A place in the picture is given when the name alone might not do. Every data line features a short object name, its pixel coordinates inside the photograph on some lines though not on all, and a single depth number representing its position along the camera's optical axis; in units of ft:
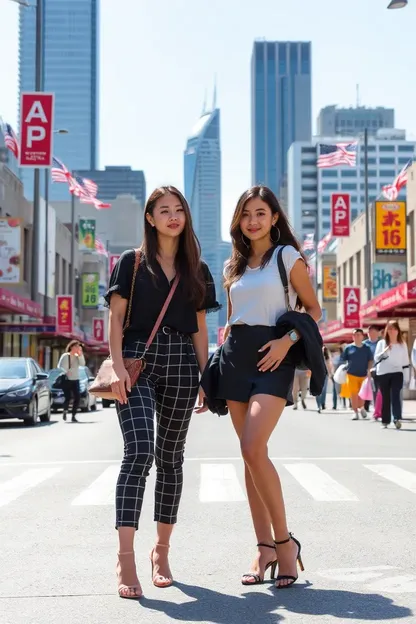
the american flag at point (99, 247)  219.18
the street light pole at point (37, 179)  118.01
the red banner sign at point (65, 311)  163.80
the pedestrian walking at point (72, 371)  74.54
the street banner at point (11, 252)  132.98
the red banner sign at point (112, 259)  262.88
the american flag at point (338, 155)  144.25
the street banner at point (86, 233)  263.96
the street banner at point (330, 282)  254.27
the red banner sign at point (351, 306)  164.76
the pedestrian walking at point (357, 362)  69.77
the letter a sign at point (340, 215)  177.68
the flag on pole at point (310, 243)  200.95
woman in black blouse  16.33
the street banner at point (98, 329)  252.62
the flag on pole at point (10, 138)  119.10
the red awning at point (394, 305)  101.35
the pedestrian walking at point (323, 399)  87.51
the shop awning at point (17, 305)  107.49
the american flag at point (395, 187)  138.27
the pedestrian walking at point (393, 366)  57.11
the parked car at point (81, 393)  96.63
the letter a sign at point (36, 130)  93.97
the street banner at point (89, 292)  250.16
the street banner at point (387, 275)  174.81
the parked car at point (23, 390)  65.98
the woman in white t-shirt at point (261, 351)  16.43
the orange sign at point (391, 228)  156.97
